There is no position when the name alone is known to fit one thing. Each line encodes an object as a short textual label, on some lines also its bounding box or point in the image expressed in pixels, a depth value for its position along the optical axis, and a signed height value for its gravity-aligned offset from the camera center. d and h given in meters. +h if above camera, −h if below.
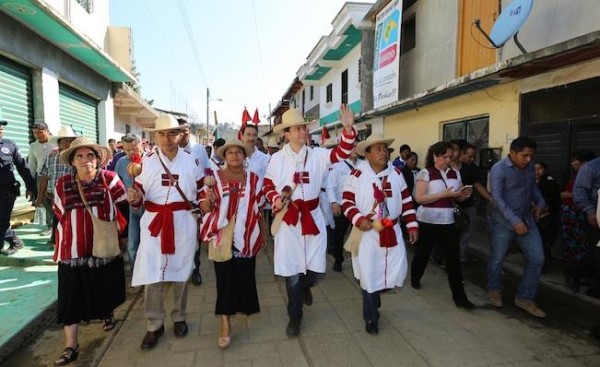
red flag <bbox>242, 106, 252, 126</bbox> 5.07 +0.62
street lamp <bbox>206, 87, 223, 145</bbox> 38.74 +6.32
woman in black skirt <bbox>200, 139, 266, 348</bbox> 3.47 -0.56
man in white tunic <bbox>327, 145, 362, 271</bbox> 5.86 -0.78
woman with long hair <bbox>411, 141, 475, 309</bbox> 4.38 -0.45
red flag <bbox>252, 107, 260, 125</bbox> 5.07 +0.60
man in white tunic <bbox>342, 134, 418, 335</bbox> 3.66 -0.52
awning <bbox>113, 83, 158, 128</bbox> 14.00 +2.50
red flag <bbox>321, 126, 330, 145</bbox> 5.08 +0.39
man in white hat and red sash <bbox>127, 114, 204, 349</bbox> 3.46 -0.50
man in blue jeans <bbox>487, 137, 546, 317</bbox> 4.15 -0.46
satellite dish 6.07 +2.35
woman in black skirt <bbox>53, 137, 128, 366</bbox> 3.24 -0.60
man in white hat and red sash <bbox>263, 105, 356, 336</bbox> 3.65 -0.32
